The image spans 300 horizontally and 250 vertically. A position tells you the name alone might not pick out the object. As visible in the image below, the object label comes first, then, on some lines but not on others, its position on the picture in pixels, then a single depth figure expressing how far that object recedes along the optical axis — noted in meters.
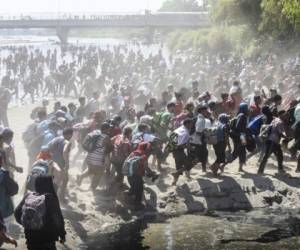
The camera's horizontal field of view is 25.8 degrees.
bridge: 90.62
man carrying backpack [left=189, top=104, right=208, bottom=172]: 13.22
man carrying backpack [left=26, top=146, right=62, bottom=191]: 9.08
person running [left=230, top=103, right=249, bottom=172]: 13.49
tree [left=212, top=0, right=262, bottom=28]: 30.83
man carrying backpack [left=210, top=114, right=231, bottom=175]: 13.20
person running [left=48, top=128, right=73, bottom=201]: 11.39
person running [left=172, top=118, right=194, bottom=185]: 12.83
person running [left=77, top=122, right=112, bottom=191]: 12.09
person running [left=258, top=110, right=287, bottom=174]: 13.27
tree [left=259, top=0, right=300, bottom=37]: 16.55
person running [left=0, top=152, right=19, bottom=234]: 8.73
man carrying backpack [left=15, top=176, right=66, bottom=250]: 7.50
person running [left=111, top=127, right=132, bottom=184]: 12.18
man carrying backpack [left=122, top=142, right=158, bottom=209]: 11.74
